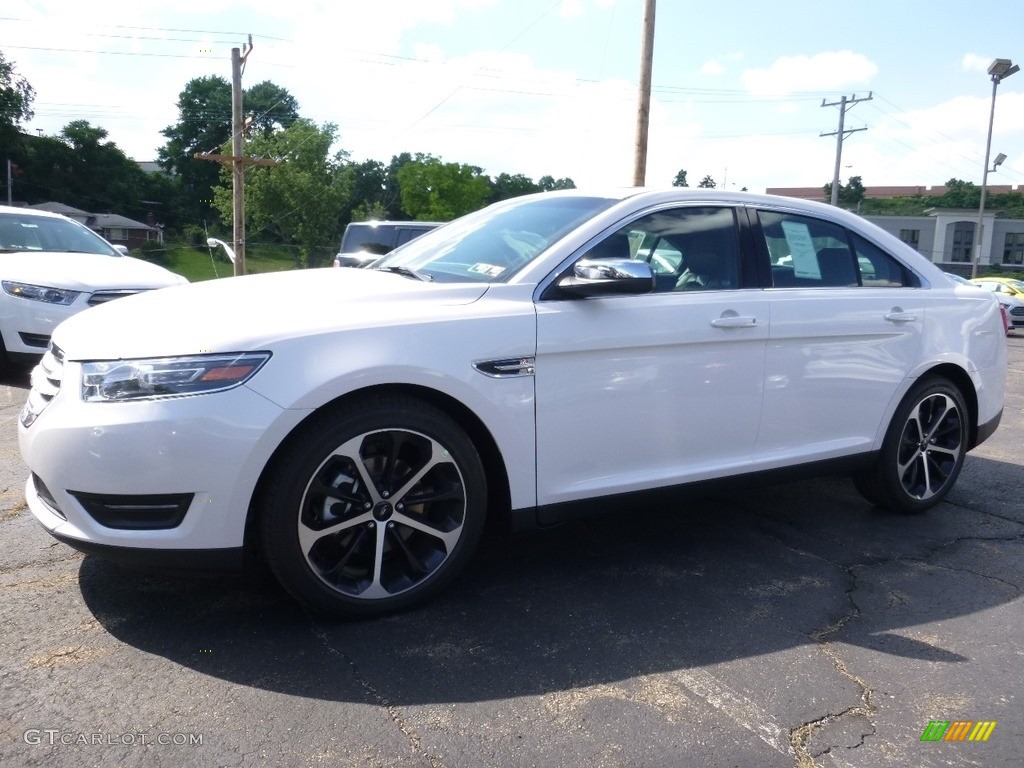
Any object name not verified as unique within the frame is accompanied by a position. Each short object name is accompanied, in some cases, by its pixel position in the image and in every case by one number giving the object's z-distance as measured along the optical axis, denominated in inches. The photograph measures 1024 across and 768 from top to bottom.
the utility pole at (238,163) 1057.5
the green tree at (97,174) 3223.4
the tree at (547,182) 4058.6
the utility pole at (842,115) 1926.7
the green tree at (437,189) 3681.1
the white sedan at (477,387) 112.7
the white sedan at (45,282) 290.4
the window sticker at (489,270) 142.3
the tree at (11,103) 2672.2
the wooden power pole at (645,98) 658.2
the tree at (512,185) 4429.1
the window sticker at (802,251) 168.4
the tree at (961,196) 3577.8
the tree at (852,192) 3661.9
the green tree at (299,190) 2822.3
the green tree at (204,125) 3457.2
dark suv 562.3
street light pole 1488.7
